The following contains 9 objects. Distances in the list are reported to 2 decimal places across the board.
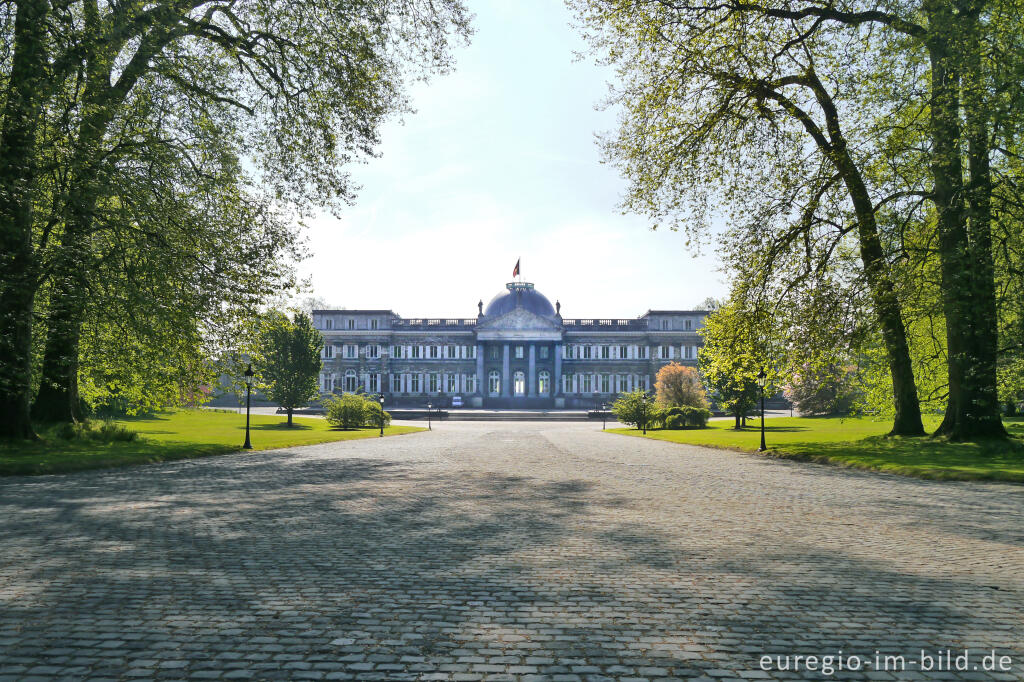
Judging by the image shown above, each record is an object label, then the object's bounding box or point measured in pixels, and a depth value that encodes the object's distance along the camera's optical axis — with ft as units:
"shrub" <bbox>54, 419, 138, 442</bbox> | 62.49
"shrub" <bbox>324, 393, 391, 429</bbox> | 138.92
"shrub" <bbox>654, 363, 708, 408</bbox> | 154.08
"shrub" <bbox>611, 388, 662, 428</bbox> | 137.90
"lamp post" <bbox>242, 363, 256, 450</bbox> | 66.91
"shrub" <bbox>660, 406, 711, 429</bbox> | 140.05
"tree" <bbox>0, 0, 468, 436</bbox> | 48.08
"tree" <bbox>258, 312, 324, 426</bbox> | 156.15
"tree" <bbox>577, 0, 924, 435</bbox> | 61.41
